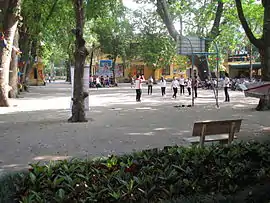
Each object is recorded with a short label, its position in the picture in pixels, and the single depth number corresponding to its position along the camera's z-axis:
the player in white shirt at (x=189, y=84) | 25.34
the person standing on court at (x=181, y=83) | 27.18
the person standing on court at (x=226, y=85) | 20.29
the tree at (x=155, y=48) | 48.72
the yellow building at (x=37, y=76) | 57.44
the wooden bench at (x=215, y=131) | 6.80
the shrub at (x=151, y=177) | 4.02
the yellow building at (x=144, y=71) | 67.00
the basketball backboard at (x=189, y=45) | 18.80
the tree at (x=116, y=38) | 46.00
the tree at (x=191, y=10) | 21.77
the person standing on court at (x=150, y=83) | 28.53
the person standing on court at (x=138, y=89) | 20.90
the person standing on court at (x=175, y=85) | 23.28
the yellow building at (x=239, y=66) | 53.41
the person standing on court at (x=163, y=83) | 25.36
